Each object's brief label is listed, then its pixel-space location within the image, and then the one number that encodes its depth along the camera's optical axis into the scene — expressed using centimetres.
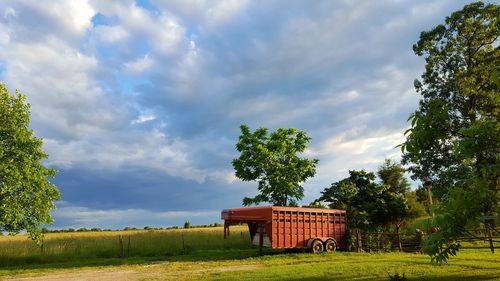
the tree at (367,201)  3147
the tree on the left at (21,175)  2580
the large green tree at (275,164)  3562
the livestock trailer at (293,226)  2634
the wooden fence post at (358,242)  2867
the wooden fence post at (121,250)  3032
